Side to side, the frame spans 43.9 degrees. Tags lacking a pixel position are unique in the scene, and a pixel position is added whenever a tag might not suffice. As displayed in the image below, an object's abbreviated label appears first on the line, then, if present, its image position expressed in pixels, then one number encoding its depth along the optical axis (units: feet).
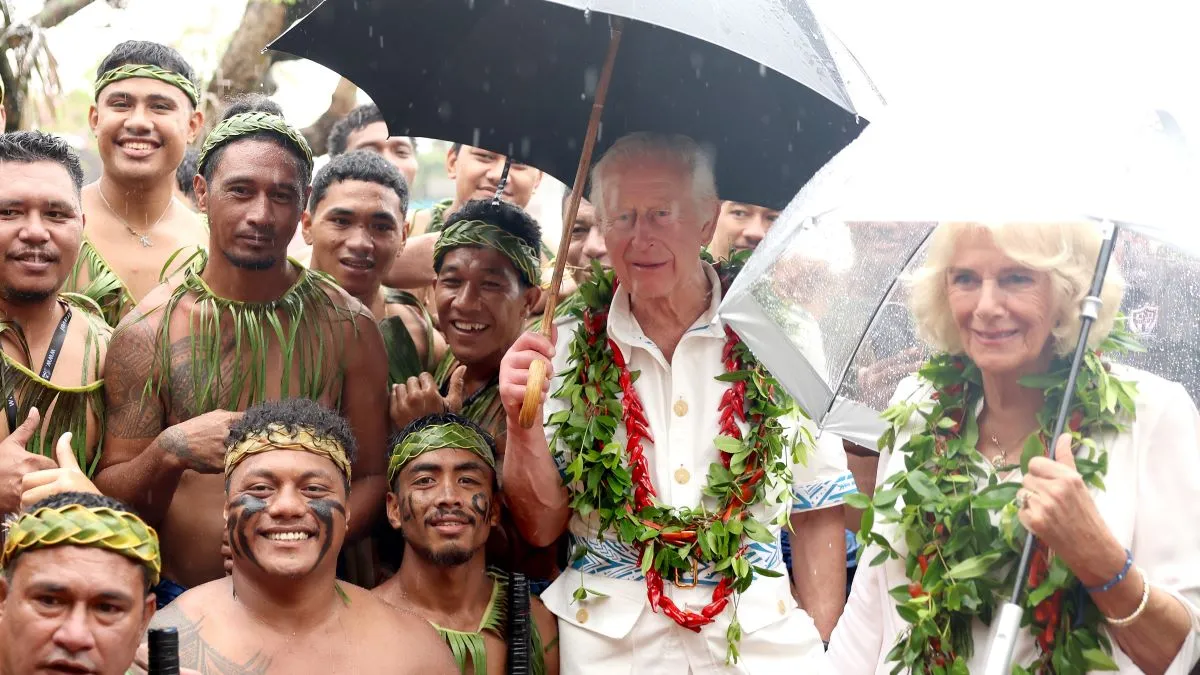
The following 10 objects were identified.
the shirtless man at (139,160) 18.90
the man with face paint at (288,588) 12.90
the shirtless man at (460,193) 20.45
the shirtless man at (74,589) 10.89
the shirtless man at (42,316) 14.55
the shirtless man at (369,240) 18.29
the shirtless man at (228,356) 14.61
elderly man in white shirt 13.83
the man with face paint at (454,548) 14.43
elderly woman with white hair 10.93
